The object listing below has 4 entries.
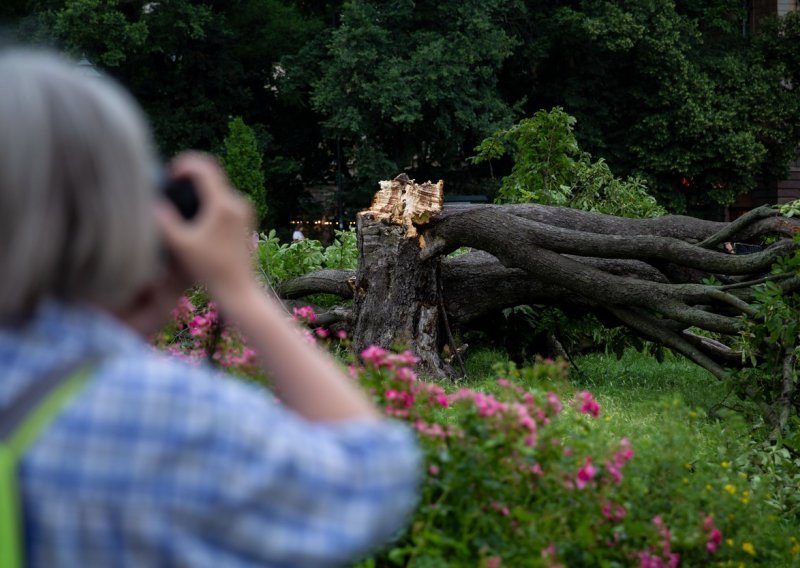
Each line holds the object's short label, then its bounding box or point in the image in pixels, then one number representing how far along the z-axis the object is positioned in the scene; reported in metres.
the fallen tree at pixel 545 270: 8.23
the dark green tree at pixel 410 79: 31.92
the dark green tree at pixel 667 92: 32.41
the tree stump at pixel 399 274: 10.12
